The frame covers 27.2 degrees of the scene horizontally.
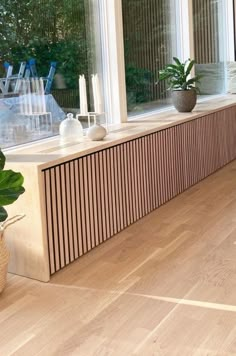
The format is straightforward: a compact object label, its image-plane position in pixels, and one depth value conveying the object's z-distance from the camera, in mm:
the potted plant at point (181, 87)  4609
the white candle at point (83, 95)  3451
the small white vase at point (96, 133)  3223
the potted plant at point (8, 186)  2350
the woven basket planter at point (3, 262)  2477
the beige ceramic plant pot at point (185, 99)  4625
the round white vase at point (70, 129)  3348
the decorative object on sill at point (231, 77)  6145
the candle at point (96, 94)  3516
